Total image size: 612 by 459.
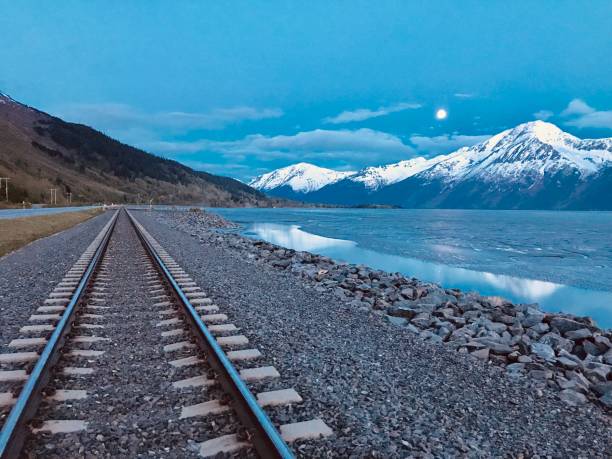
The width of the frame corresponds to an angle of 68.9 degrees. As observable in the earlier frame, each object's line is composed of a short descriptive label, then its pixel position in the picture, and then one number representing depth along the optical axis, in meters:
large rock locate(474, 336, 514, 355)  7.75
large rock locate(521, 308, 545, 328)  11.09
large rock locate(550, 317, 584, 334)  10.45
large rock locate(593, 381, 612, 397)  6.23
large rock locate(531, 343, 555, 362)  7.74
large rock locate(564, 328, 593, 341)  9.61
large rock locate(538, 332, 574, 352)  9.05
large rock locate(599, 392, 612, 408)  5.88
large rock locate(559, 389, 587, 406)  5.83
